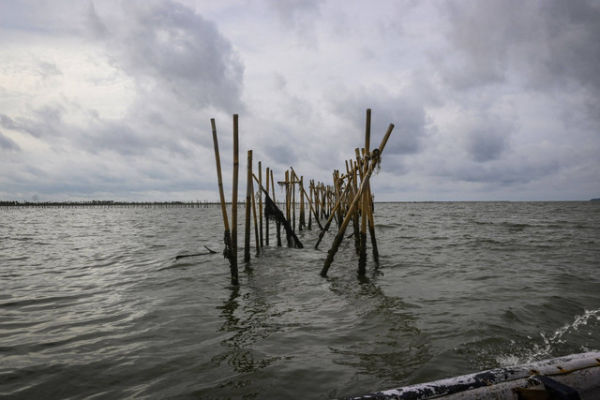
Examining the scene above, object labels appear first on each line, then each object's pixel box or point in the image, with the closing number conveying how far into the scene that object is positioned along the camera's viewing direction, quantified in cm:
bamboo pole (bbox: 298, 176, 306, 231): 1970
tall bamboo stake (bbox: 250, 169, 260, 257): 1078
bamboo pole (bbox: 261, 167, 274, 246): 1439
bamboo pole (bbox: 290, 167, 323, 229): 2031
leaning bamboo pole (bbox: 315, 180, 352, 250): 1103
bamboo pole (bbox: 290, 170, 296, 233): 1765
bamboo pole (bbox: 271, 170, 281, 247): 1381
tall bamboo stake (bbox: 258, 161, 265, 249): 1206
